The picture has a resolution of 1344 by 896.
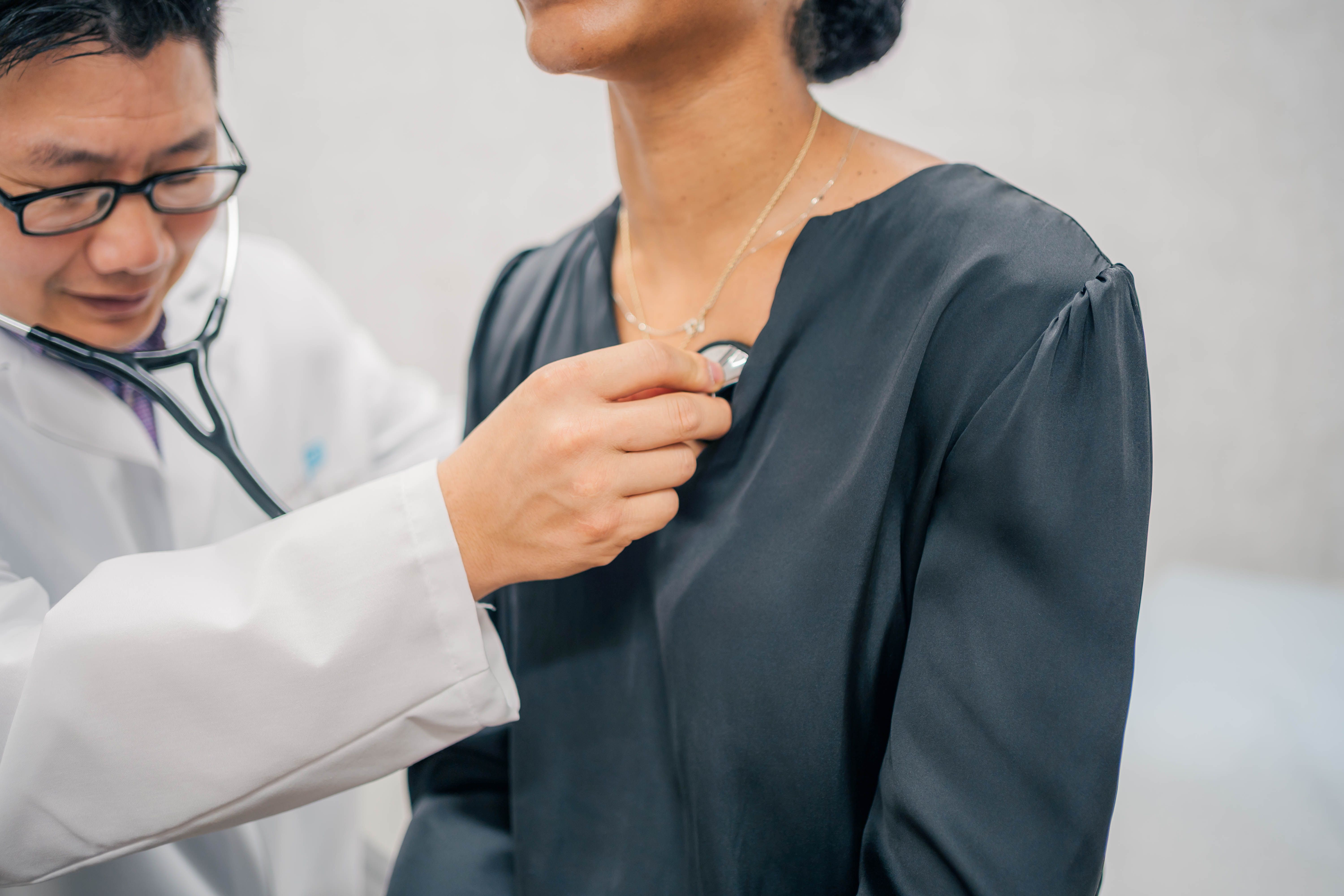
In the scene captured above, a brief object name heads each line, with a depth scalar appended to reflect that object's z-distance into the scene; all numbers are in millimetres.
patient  495
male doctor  599
